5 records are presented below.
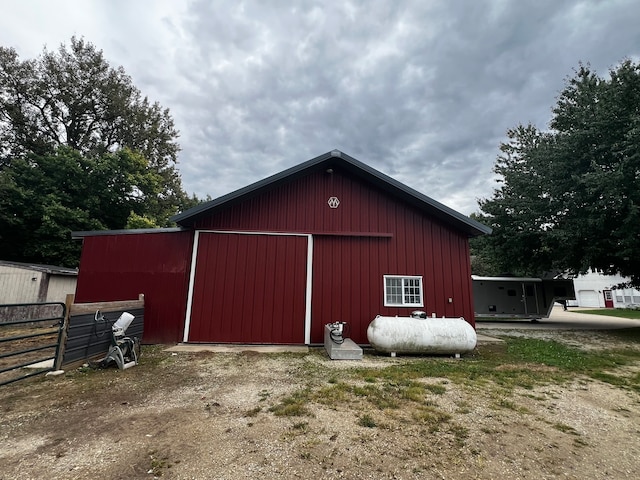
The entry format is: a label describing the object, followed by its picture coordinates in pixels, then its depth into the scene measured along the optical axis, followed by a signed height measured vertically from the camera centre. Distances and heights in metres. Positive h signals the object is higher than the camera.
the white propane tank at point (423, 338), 6.99 -0.93
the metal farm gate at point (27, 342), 5.19 -1.42
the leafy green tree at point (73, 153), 17.41 +9.84
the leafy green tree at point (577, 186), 10.59 +4.66
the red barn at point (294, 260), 7.95 +0.98
